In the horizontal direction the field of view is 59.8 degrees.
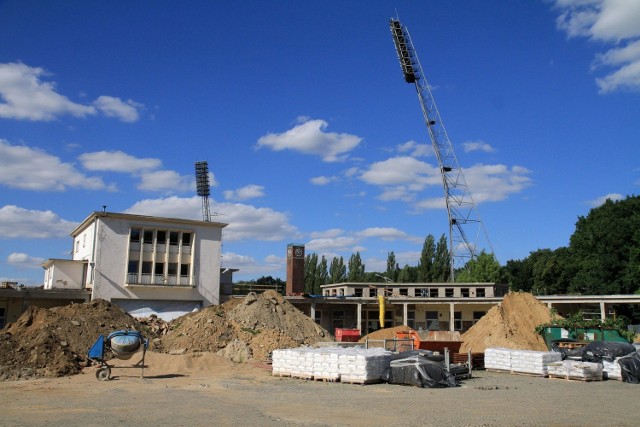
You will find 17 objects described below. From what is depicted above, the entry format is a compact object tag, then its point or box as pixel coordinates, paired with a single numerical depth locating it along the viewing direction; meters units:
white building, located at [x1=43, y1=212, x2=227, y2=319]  42.41
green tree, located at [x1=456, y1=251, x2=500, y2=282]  64.81
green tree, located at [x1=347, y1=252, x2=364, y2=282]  85.75
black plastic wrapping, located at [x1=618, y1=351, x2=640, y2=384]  22.53
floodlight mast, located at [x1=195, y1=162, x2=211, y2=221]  62.88
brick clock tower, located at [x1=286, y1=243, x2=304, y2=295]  54.31
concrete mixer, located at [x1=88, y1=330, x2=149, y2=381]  22.16
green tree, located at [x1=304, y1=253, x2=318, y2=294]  83.56
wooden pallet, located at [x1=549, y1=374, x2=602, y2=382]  23.00
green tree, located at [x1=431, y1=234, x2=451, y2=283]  78.06
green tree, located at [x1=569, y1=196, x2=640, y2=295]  57.50
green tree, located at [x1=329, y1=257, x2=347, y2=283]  84.56
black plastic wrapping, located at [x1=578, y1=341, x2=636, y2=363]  23.73
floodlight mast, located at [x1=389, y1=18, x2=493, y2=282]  62.72
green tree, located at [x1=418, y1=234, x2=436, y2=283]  78.62
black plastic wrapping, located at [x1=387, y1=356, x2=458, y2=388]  20.46
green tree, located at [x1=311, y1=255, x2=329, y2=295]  82.71
